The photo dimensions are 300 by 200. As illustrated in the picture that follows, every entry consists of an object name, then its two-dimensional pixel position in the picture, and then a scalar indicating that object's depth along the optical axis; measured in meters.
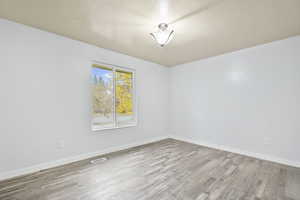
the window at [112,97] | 3.24
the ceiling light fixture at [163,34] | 2.20
